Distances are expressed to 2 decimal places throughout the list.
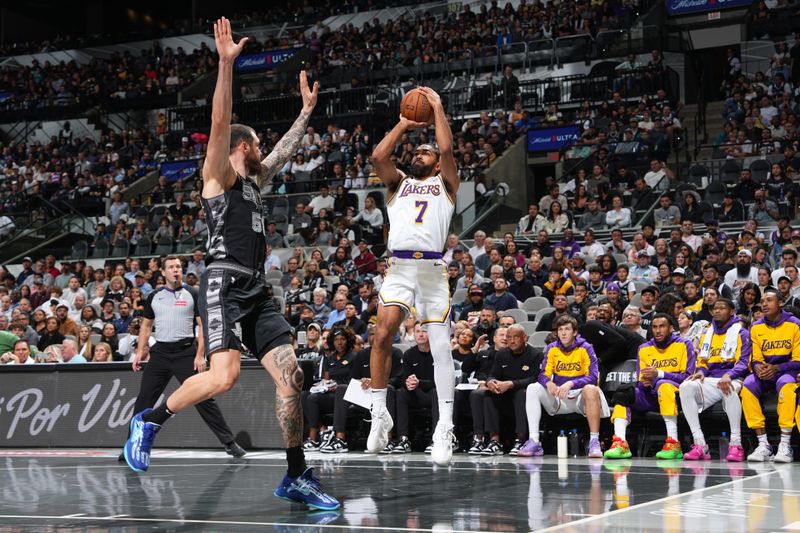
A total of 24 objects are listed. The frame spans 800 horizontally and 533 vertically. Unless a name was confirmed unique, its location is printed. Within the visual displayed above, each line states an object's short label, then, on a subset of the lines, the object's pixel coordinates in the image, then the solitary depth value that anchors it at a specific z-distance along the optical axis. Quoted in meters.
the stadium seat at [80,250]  23.80
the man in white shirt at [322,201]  22.23
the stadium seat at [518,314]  14.20
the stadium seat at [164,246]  22.31
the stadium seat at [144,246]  22.67
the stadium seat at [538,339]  13.06
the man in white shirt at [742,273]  13.88
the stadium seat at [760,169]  19.11
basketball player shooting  7.60
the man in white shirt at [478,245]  17.91
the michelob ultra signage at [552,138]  23.70
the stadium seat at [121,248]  23.03
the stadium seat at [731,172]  19.55
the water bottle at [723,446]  10.46
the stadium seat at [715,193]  18.61
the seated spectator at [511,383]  11.13
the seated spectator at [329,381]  12.48
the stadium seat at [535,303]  14.84
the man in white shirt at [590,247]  17.14
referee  10.66
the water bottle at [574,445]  10.97
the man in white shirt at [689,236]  16.14
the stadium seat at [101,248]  23.45
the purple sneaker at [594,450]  10.42
